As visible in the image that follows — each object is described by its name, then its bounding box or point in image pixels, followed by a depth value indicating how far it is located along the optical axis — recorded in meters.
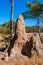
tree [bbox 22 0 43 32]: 9.53
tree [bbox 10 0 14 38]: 9.23
